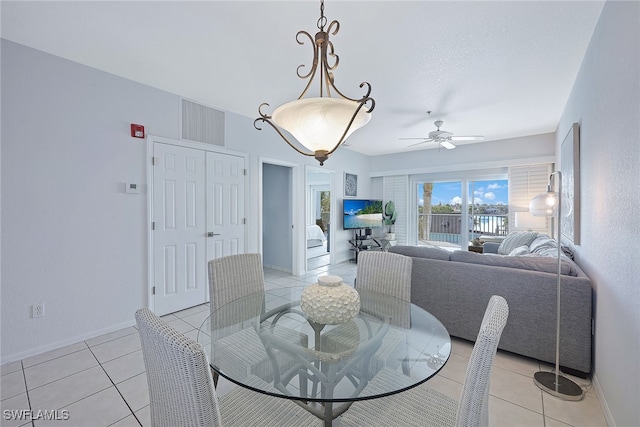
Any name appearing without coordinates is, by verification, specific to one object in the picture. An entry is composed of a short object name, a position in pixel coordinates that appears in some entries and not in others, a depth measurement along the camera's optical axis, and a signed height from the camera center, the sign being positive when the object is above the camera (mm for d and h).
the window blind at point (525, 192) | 4715 +335
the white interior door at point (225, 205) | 3551 +53
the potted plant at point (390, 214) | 6625 -112
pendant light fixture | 1215 +429
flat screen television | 5953 -89
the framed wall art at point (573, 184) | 2445 +254
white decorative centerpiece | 1350 -472
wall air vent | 3311 +1082
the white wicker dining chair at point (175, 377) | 739 -489
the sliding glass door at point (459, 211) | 5539 -28
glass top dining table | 1106 -695
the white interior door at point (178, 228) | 3084 -231
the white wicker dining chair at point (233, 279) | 1932 -533
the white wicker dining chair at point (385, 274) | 2027 -505
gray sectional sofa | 1984 -719
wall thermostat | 2841 +216
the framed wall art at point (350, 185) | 6038 +556
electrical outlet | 2326 -880
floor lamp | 1812 -1212
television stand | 6176 -792
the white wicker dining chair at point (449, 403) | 780 -803
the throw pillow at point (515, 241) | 4035 -472
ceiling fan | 3948 +1084
